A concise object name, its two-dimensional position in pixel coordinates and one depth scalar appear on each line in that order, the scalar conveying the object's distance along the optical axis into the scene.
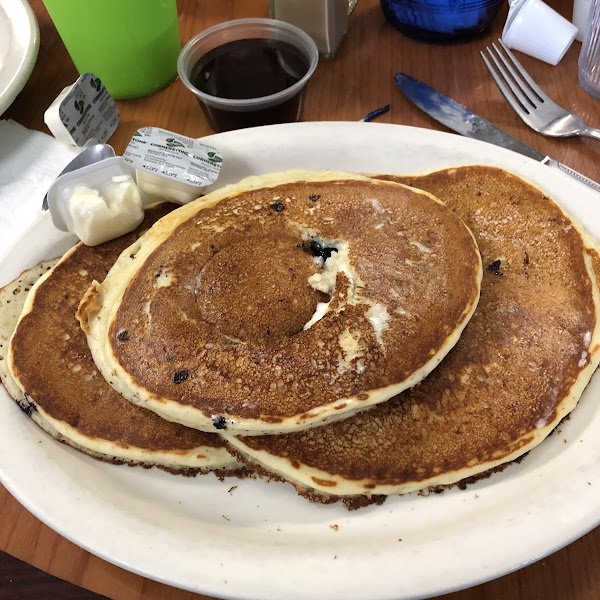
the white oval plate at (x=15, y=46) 0.37
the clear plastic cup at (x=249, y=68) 0.36
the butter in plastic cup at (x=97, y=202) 0.30
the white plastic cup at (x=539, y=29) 0.39
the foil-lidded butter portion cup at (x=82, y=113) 0.35
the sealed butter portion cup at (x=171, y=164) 0.32
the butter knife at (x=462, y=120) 0.35
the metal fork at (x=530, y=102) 0.37
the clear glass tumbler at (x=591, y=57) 0.38
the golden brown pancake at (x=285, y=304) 0.26
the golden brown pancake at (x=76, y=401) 0.27
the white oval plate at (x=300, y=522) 0.24
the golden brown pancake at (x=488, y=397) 0.26
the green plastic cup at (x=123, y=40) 0.37
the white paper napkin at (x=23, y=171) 0.35
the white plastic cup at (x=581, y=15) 0.40
